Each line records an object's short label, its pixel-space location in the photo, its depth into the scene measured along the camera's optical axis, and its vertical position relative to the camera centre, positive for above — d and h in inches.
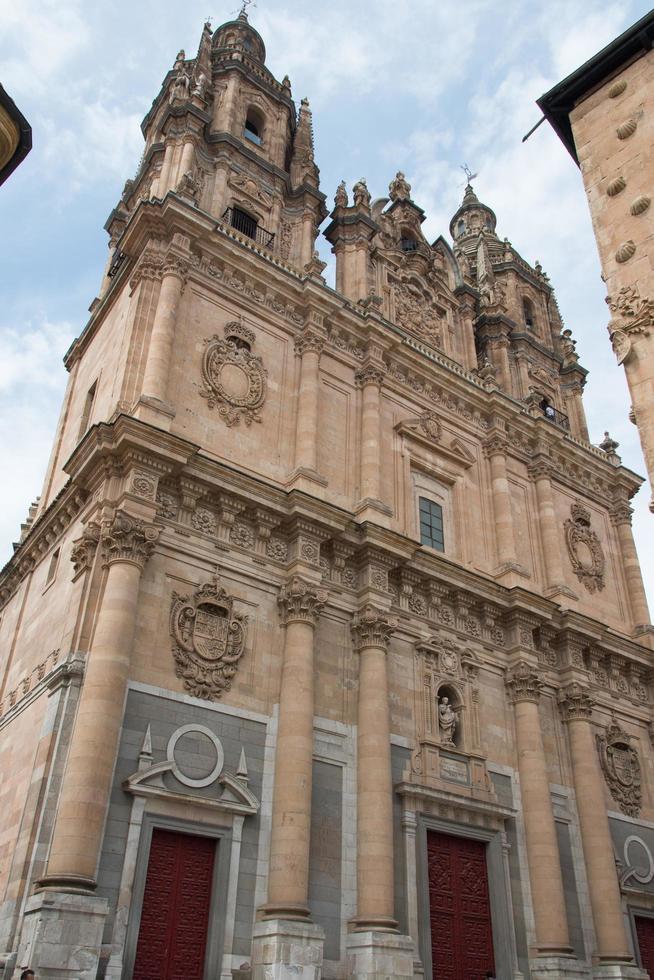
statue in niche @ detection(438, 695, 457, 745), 717.3 +254.4
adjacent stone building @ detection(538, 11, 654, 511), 421.1 +413.6
